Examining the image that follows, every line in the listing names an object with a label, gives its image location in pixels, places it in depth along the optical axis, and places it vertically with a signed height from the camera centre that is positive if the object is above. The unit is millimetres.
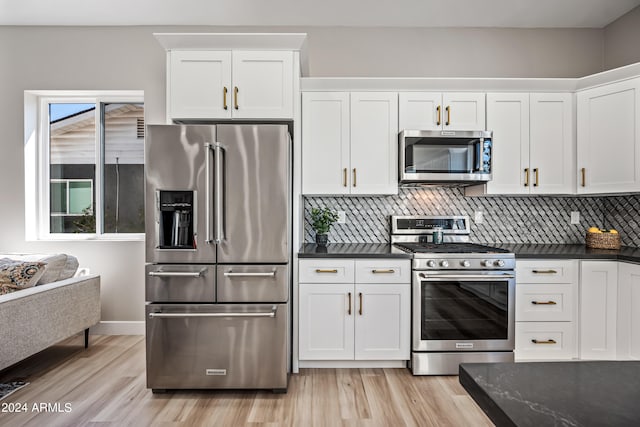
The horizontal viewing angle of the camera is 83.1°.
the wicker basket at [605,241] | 2953 -238
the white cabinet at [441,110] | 2975 +827
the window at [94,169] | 3525 +389
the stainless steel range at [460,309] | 2605 -711
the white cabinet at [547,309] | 2686 -725
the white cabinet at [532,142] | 2980 +574
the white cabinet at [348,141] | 2961 +566
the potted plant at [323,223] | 3049 -111
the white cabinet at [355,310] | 2652 -733
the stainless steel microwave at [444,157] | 2855 +427
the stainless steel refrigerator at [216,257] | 2336 -312
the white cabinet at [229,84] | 2639 +916
